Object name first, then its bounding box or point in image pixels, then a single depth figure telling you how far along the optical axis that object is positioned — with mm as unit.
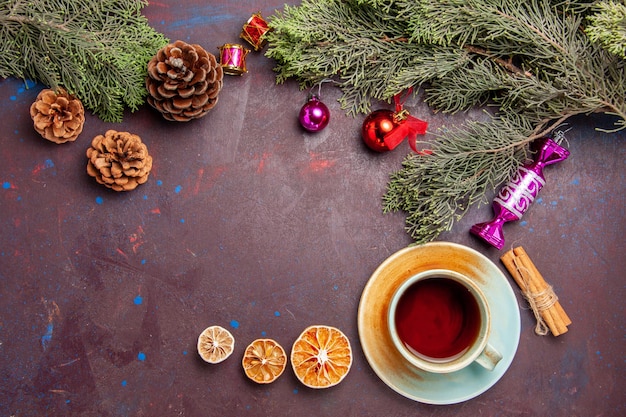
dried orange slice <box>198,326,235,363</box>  1242
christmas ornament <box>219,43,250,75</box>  1221
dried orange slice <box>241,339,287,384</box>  1246
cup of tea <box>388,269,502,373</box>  1152
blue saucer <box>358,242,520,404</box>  1225
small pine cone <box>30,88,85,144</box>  1190
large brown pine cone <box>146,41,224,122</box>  1146
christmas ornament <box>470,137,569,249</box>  1226
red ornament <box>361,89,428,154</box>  1207
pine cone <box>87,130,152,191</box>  1191
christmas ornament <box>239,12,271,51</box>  1229
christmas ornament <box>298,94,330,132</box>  1214
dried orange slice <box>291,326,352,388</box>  1225
